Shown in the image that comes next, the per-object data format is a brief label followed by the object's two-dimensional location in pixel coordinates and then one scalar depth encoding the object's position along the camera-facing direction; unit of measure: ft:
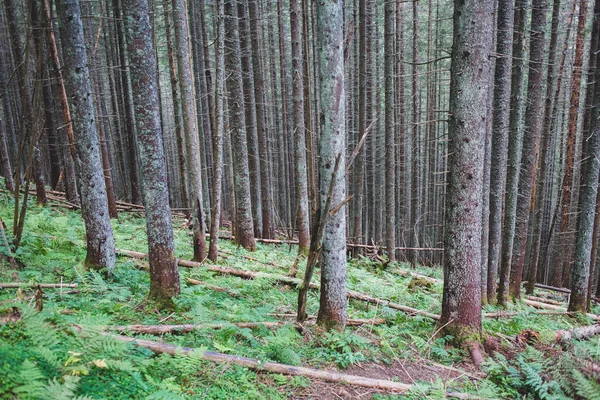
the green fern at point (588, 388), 10.85
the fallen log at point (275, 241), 44.06
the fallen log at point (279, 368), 12.09
